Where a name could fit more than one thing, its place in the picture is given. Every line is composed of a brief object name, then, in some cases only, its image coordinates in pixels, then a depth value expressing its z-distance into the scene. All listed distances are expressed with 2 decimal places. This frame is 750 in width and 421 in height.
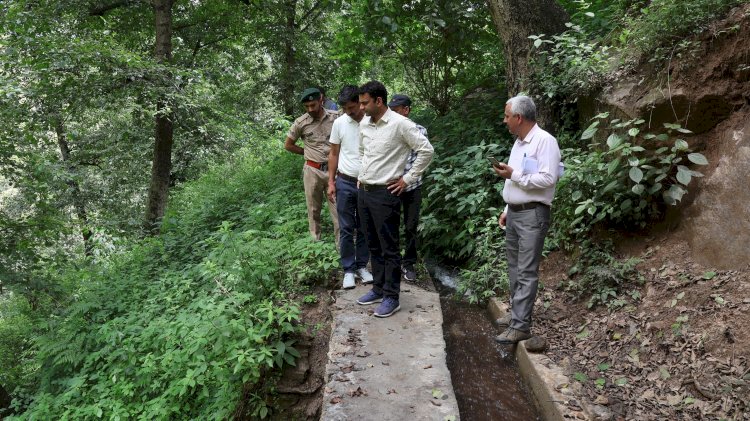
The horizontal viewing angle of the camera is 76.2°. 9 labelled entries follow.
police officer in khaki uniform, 5.98
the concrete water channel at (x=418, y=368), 3.40
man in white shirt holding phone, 3.79
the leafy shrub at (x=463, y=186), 6.31
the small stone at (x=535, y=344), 3.99
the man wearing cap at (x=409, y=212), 5.50
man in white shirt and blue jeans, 5.27
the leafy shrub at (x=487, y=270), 5.34
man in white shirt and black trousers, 4.27
